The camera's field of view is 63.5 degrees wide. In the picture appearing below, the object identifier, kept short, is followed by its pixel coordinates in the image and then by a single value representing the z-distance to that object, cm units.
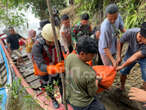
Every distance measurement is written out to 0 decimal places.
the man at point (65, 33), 267
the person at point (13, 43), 424
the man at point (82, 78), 118
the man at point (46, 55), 159
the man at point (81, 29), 276
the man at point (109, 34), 180
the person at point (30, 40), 298
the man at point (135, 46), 154
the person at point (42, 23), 264
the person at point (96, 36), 273
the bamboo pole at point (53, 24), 81
